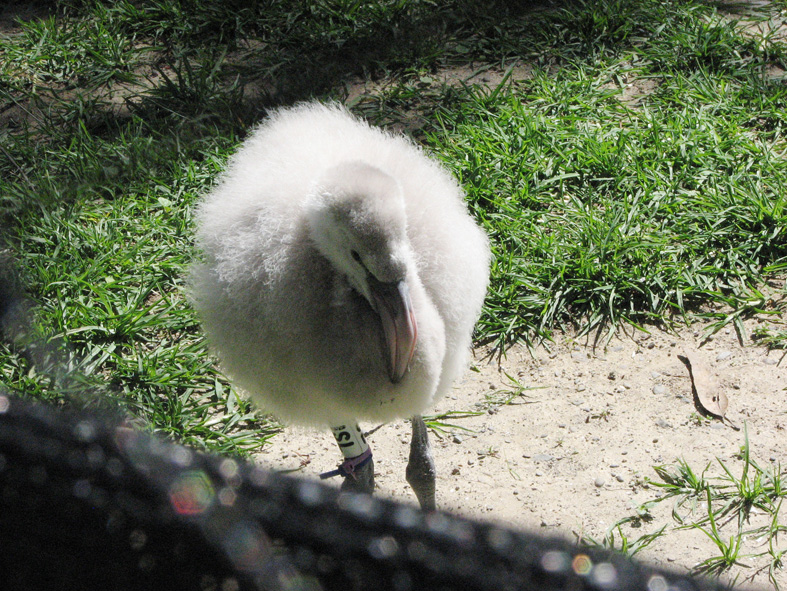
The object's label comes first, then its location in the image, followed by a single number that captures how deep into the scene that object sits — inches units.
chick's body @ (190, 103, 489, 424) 91.8
